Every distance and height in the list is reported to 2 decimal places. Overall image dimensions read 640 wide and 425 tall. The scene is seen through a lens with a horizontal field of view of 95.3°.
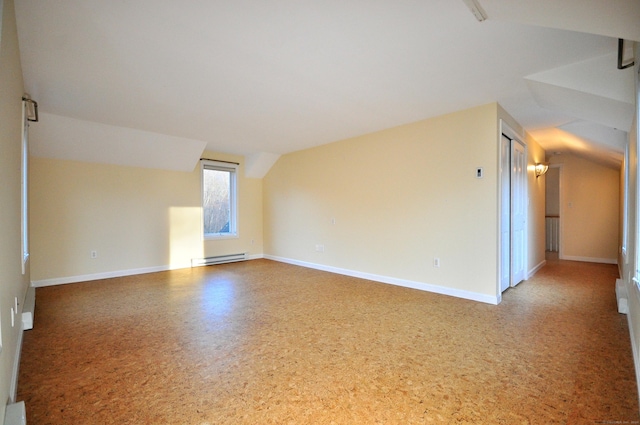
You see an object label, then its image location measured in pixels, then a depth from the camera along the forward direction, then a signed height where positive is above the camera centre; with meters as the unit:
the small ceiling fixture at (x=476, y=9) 1.69 +1.20
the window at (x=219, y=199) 6.27 +0.23
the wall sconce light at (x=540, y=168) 5.32 +0.69
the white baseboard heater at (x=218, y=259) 5.98 -1.08
